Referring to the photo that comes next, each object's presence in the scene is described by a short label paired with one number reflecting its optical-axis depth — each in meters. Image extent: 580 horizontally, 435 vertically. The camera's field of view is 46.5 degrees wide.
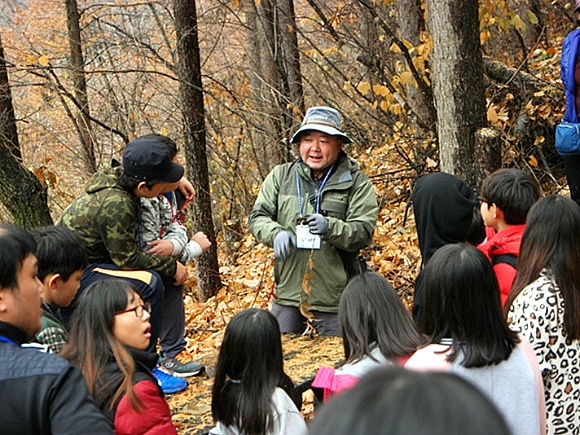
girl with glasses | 2.96
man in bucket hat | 4.88
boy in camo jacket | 4.46
